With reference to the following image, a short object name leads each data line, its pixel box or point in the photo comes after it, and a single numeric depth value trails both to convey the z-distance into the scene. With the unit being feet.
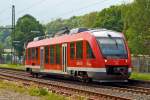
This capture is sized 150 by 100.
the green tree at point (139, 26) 212.23
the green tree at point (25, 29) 410.72
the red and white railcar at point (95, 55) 82.33
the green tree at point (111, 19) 345.72
